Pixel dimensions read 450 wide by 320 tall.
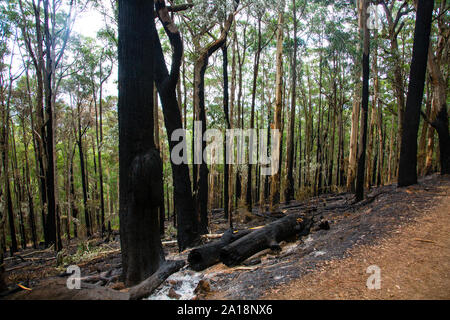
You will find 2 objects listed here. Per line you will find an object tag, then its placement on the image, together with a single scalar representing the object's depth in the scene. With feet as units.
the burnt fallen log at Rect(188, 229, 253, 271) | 15.33
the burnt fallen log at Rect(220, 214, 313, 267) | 15.69
